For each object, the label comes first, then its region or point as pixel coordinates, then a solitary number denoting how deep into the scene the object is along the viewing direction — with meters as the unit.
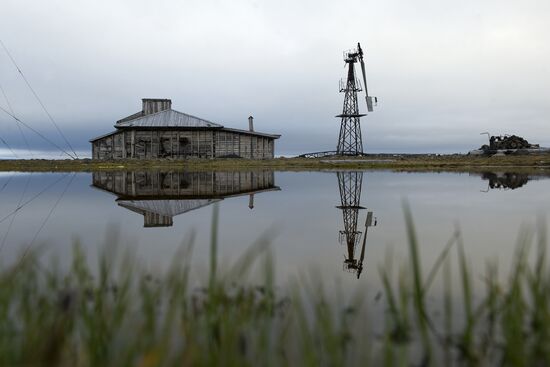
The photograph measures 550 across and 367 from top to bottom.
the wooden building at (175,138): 51.50
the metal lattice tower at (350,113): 62.75
